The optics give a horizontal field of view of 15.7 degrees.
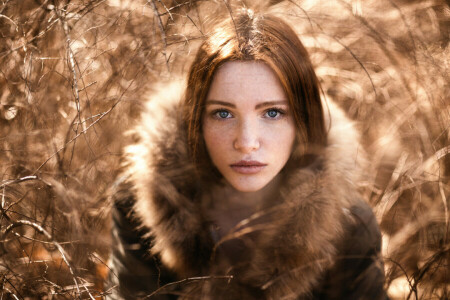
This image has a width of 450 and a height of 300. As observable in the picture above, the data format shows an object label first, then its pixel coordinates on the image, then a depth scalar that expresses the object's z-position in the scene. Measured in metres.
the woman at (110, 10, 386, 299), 2.03
